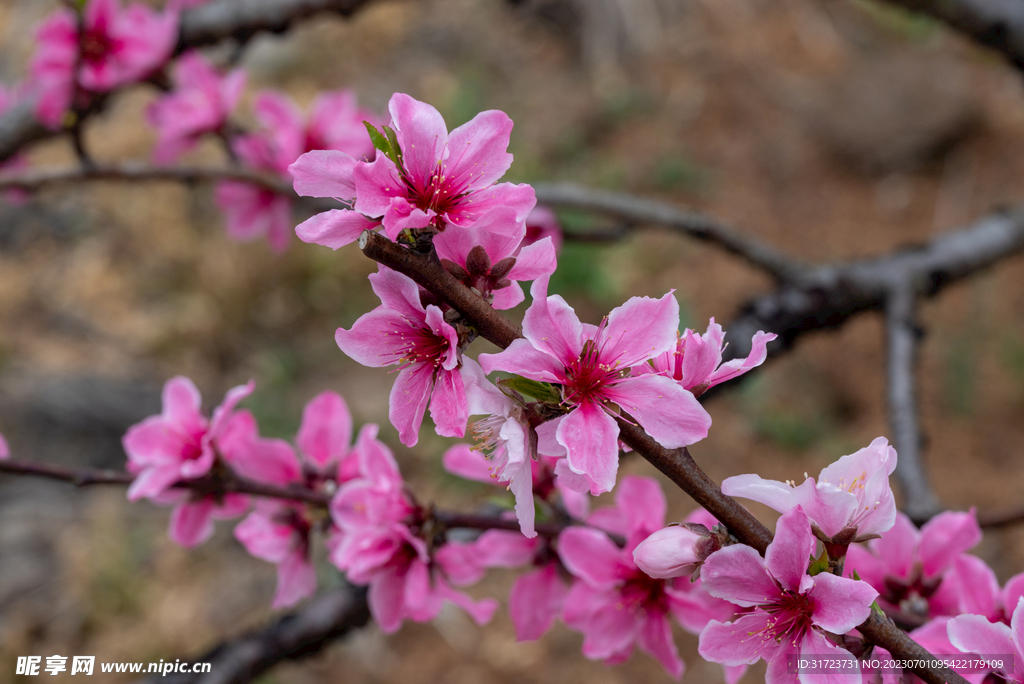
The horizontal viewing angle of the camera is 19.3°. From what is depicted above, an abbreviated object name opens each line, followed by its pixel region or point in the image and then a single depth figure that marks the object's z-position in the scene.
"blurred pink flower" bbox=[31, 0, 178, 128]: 0.82
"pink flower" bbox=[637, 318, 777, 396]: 0.56
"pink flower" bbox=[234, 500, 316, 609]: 0.64
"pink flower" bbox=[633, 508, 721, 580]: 0.56
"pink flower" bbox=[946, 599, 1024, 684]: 0.56
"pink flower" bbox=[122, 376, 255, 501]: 0.62
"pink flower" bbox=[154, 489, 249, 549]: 0.64
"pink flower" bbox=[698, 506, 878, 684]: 0.55
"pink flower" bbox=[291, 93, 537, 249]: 0.55
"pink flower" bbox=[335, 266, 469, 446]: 0.56
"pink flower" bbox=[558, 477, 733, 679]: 0.60
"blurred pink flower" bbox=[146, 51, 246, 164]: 0.89
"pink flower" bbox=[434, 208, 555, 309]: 0.56
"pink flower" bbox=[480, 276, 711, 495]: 0.55
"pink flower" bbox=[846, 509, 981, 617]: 0.60
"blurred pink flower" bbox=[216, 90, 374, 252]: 0.93
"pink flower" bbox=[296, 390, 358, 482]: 0.64
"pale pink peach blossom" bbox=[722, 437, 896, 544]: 0.56
